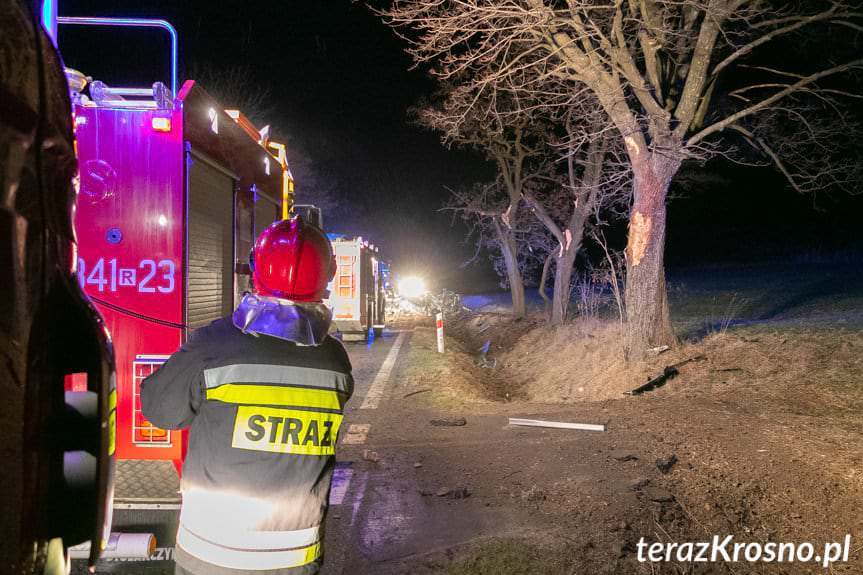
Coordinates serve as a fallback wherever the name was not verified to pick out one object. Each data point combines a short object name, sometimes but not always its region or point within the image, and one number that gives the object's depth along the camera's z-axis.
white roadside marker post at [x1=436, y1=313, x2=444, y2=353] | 14.87
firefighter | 2.24
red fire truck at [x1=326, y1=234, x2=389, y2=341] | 17.70
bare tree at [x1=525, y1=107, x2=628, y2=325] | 18.03
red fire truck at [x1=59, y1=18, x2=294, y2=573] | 3.67
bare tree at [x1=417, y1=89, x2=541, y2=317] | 21.14
